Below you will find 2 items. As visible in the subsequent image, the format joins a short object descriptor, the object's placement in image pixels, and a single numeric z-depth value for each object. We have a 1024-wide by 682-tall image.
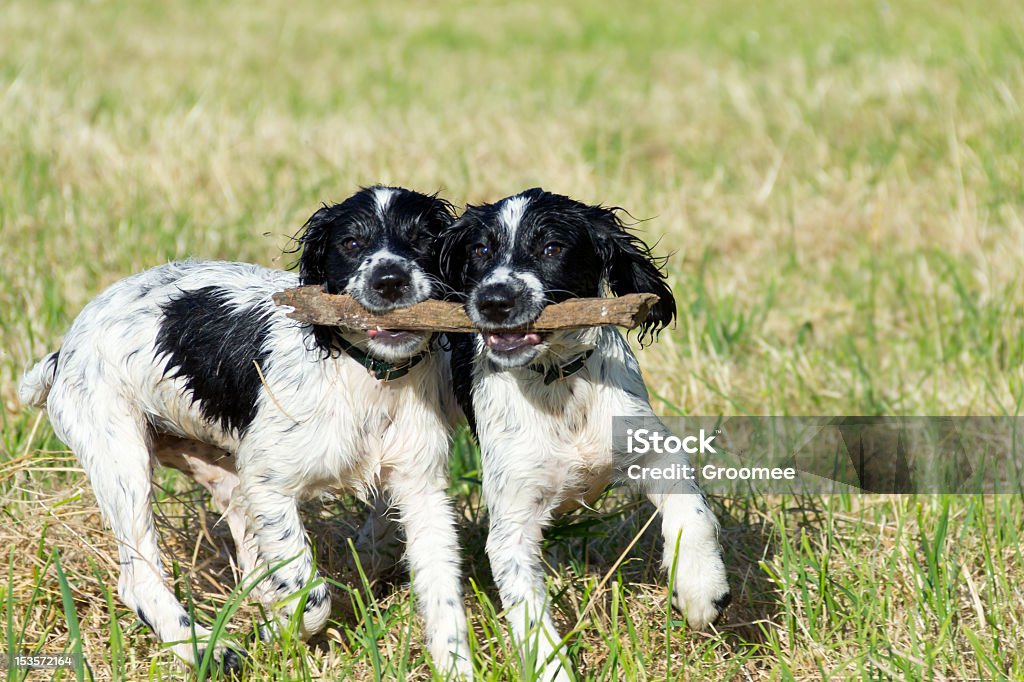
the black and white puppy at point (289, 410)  7.61
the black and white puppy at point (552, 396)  7.29
